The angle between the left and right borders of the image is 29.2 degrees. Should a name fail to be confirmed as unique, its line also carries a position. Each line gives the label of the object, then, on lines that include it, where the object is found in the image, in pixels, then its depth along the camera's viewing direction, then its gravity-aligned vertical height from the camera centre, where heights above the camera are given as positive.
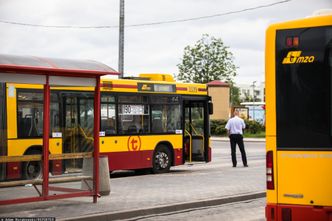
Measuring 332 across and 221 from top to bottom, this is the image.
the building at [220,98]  56.19 +1.95
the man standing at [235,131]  20.42 -0.36
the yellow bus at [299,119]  7.41 +0.00
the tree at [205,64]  64.12 +5.67
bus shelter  10.77 +0.68
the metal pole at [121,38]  28.06 +3.71
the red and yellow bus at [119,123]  14.86 -0.08
